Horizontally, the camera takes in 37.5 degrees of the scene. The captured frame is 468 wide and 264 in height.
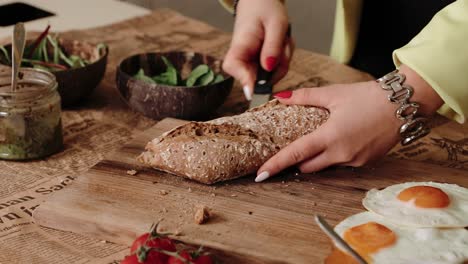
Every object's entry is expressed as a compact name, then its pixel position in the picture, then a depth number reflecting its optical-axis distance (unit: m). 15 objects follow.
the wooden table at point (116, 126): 1.37
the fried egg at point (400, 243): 1.25
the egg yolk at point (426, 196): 1.39
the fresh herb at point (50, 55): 1.96
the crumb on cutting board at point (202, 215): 1.38
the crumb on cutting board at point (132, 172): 1.57
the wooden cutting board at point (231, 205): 1.33
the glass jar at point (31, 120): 1.62
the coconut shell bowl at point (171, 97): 1.83
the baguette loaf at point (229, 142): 1.54
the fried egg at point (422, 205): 1.35
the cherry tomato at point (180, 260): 1.11
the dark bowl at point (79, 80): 1.88
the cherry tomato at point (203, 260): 1.16
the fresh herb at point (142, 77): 1.92
